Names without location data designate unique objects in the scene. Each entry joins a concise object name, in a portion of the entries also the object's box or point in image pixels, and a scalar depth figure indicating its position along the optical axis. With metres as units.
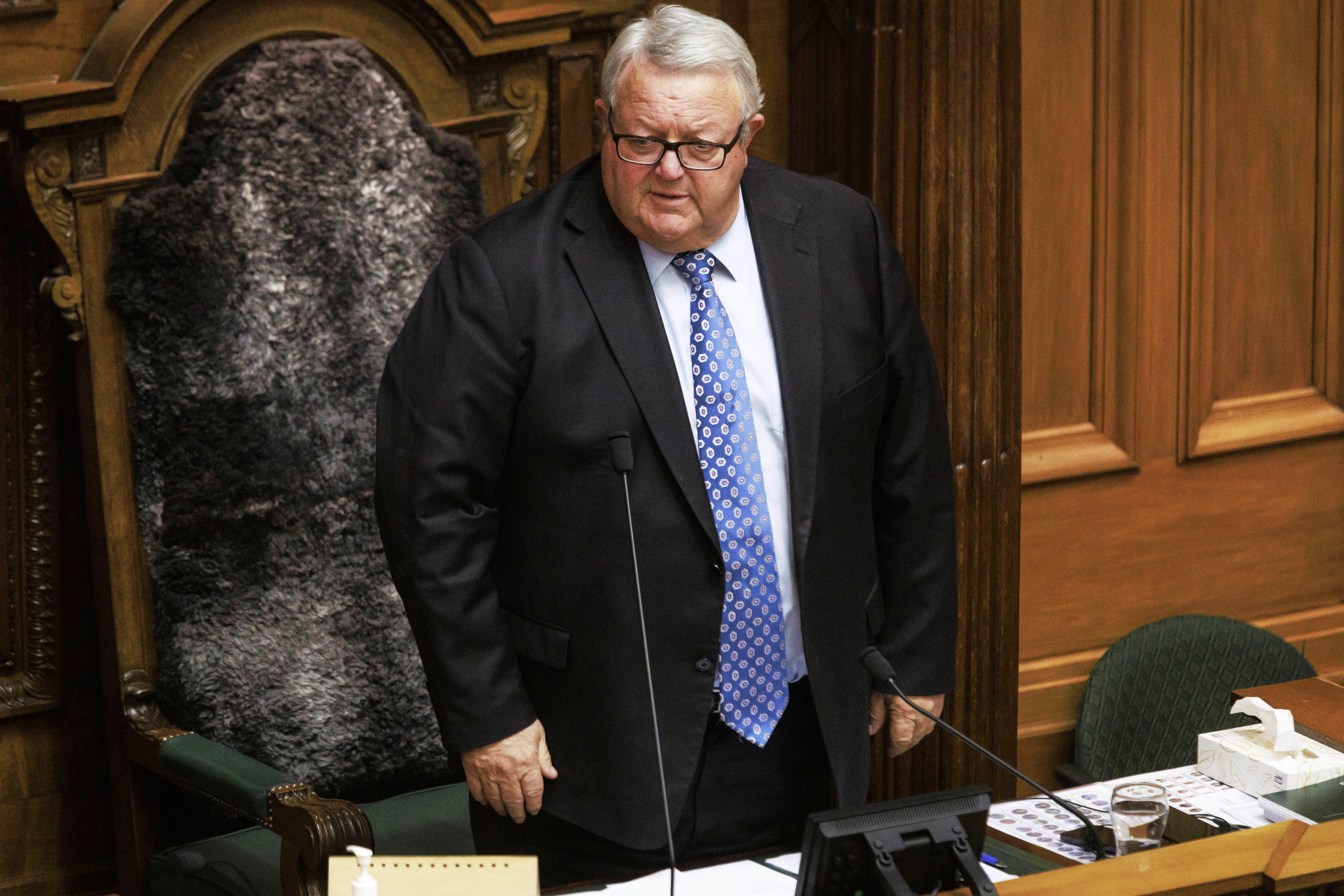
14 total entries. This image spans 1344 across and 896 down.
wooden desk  11.42
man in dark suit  11.72
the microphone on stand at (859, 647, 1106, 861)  11.54
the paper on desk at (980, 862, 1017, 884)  11.50
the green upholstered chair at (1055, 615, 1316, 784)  12.45
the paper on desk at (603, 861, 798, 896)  11.49
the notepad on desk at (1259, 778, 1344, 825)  11.70
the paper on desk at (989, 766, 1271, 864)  11.66
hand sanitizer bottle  11.28
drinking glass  11.54
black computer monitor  11.32
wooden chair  12.06
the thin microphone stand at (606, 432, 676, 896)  11.61
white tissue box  11.77
